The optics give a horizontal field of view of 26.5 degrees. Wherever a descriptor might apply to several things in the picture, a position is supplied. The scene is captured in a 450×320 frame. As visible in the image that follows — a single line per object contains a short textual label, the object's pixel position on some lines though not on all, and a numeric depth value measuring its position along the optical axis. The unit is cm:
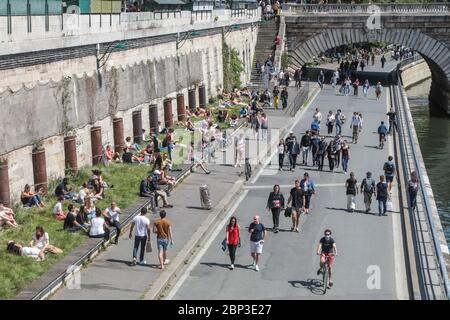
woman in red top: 2453
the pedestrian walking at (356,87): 6481
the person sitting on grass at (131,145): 3925
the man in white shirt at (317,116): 4695
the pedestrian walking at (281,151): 3906
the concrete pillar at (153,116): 4503
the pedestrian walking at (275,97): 5737
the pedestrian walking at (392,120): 4869
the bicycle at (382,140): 4425
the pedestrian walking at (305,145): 4091
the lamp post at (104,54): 3716
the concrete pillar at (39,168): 3111
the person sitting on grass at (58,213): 2851
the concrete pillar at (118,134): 3950
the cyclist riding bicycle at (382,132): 4384
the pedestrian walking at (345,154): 3822
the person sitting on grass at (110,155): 3712
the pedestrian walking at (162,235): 2430
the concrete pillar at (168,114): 4742
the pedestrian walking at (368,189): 3153
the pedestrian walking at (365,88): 6392
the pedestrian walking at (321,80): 7012
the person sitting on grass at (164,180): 3403
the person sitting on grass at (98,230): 2677
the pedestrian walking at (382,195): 3083
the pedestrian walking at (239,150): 3947
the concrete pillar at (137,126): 4234
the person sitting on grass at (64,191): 3083
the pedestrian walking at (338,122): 4739
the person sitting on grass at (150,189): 3193
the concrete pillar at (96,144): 3669
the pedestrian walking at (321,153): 3922
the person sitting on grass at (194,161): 3841
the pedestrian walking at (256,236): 2474
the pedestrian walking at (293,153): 3901
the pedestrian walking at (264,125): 4709
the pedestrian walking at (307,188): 3128
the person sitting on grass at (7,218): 2697
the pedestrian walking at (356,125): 4572
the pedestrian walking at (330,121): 4806
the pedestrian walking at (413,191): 3103
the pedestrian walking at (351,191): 3156
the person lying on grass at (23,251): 2436
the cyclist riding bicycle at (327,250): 2355
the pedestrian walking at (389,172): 3462
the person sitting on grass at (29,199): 2953
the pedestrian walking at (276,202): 2839
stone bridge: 7069
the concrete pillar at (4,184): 2825
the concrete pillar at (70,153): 3397
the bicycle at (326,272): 2333
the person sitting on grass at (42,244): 2464
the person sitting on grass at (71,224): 2730
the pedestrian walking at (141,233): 2469
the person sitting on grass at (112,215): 2769
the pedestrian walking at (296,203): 2905
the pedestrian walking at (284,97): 5739
